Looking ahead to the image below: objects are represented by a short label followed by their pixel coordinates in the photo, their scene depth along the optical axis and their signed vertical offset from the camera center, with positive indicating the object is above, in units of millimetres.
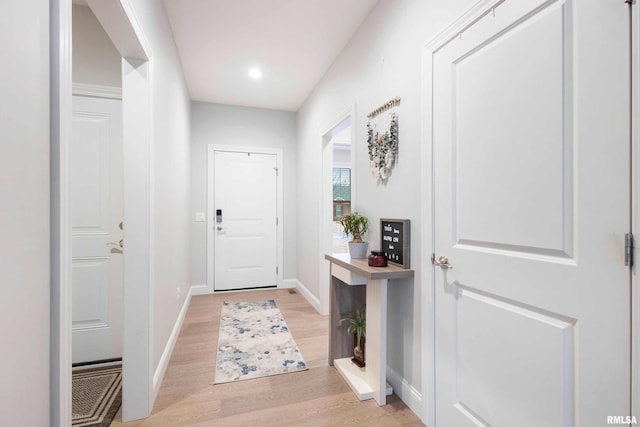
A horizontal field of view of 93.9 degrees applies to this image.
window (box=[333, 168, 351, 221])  6126 +457
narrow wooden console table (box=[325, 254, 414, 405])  1854 -745
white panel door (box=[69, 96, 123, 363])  2285 -123
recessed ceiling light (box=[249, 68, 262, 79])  3336 +1586
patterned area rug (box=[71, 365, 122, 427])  1702 -1173
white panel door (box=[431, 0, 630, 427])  895 -8
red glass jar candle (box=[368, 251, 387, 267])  1905 -301
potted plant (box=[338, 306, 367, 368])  2230 -890
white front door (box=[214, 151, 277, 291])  4402 -115
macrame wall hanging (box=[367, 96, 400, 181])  1963 +523
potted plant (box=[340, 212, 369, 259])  2232 -142
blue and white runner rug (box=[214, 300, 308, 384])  2236 -1174
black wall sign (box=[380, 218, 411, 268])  1837 -175
